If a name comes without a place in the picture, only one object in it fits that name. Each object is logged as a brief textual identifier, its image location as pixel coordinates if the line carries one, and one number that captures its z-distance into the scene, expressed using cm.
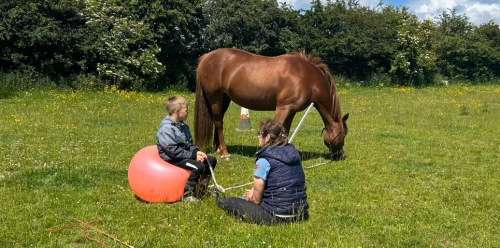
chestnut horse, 867
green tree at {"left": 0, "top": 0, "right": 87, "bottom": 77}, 1947
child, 580
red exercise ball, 573
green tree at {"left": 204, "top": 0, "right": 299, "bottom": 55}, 3133
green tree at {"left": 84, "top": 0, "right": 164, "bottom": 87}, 2306
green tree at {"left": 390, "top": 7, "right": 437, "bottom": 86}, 3419
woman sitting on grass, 501
